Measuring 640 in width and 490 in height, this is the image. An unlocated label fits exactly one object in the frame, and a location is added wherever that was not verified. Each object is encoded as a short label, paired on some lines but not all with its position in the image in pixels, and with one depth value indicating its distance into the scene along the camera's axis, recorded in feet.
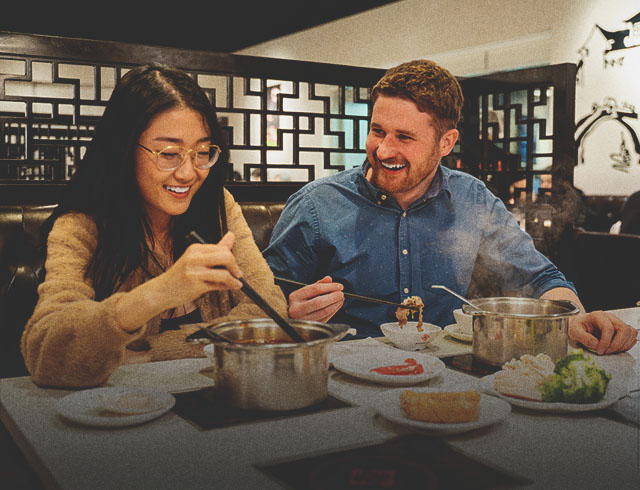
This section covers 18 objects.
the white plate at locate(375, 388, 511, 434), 3.42
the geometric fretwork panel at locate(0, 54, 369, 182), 9.46
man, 7.59
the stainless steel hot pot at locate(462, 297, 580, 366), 4.76
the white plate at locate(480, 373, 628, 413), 3.79
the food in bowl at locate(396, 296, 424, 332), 5.86
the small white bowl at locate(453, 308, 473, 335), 5.99
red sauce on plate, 4.54
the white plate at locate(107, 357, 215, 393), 4.41
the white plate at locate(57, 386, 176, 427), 3.52
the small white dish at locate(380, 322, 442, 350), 5.45
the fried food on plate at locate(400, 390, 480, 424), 3.50
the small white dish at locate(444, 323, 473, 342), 5.90
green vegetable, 3.89
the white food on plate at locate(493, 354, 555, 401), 4.01
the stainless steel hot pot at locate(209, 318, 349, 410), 3.69
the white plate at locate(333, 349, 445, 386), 4.39
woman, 4.22
